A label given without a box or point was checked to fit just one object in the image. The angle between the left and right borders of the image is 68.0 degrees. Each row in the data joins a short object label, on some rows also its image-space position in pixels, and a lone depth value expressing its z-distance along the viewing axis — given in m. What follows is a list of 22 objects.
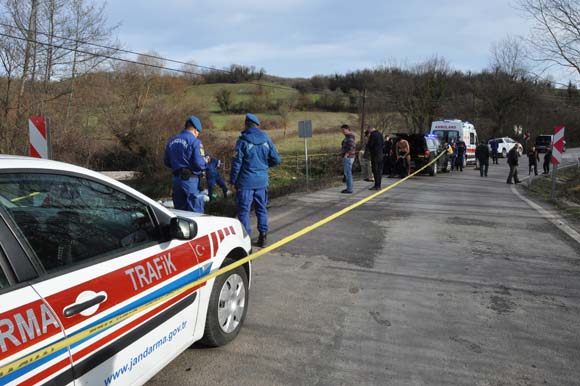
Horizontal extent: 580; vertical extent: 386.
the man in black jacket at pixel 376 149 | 11.57
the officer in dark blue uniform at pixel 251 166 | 5.77
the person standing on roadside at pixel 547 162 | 21.08
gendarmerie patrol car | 1.79
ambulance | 23.39
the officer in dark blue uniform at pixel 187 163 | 5.81
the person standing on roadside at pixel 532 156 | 19.27
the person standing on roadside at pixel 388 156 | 17.44
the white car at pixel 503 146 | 37.16
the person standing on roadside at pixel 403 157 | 16.69
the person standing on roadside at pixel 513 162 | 15.63
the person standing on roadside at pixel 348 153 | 11.28
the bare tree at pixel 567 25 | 16.64
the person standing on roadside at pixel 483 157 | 19.06
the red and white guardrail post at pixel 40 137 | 6.46
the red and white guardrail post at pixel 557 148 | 11.77
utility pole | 29.64
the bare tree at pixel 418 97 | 45.25
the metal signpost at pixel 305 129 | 15.08
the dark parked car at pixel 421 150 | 17.88
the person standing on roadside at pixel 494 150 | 29.63
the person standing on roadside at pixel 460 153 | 21.80
